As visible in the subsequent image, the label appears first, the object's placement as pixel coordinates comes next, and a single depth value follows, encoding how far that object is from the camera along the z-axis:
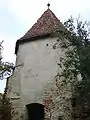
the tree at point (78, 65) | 5.57
